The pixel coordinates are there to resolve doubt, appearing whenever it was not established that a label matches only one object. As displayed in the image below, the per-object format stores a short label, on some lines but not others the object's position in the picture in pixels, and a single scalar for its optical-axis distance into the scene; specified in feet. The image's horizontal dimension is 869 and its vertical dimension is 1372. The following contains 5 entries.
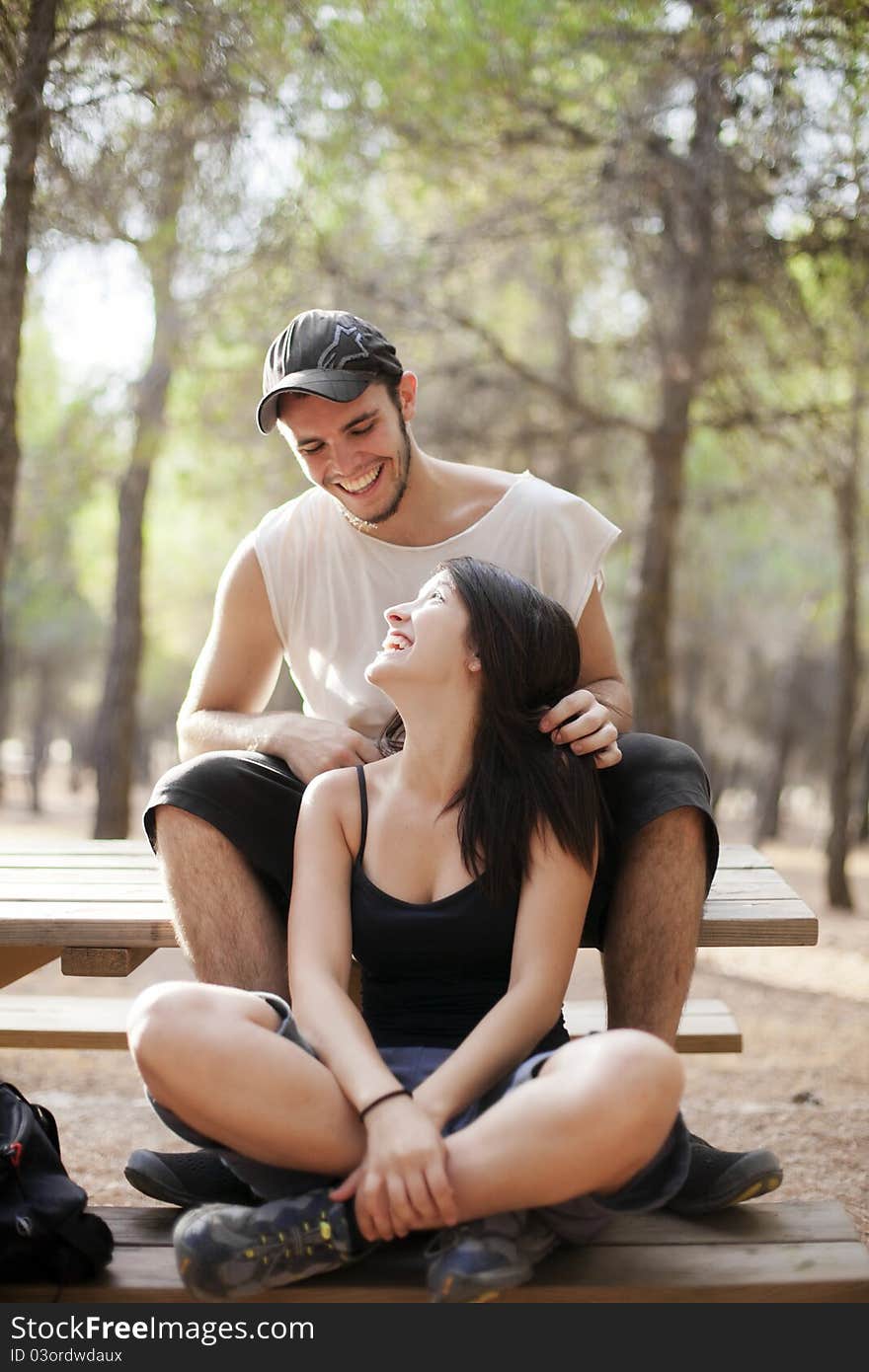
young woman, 7.20
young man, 9.34
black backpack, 7.60
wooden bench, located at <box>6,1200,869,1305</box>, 7.52
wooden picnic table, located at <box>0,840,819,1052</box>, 10.28
